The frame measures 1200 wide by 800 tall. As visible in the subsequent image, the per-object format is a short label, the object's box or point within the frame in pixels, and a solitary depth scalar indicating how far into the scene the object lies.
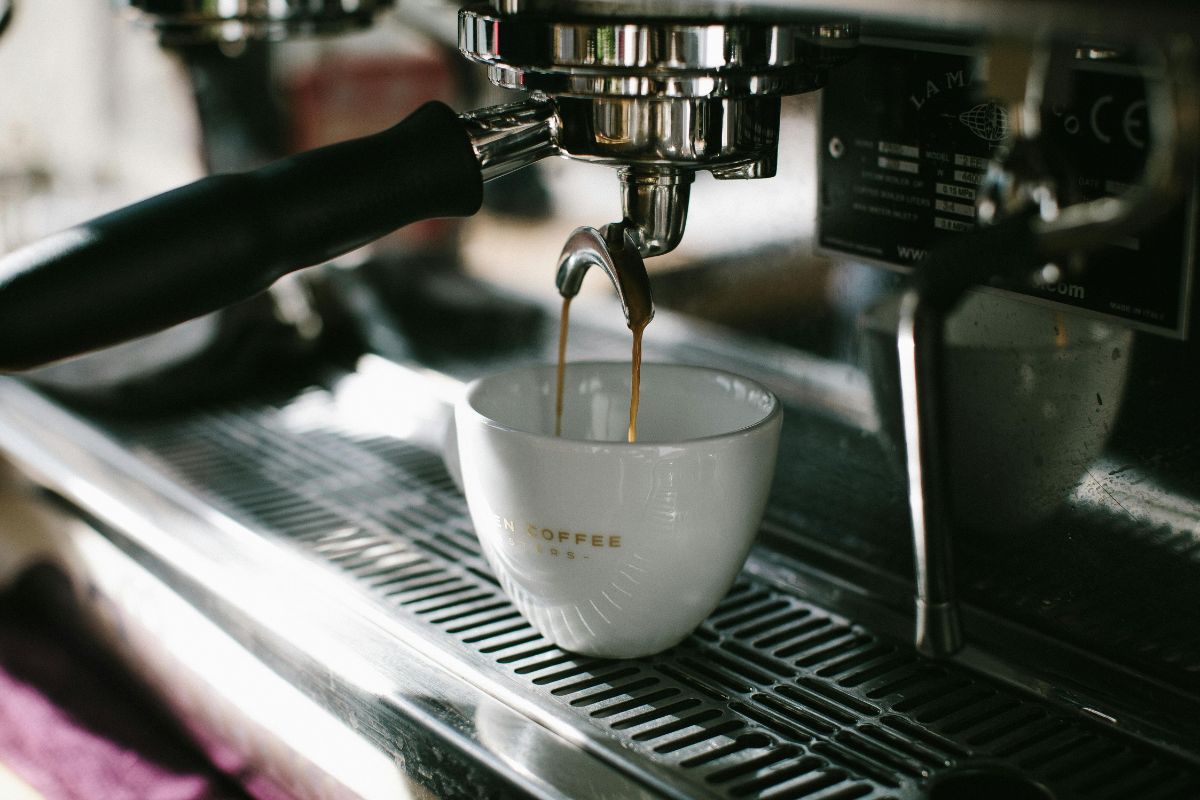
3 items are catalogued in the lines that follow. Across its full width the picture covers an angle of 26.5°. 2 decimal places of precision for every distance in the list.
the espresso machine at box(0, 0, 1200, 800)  0.61
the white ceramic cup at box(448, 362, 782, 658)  0.65
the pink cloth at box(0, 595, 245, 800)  0.76
